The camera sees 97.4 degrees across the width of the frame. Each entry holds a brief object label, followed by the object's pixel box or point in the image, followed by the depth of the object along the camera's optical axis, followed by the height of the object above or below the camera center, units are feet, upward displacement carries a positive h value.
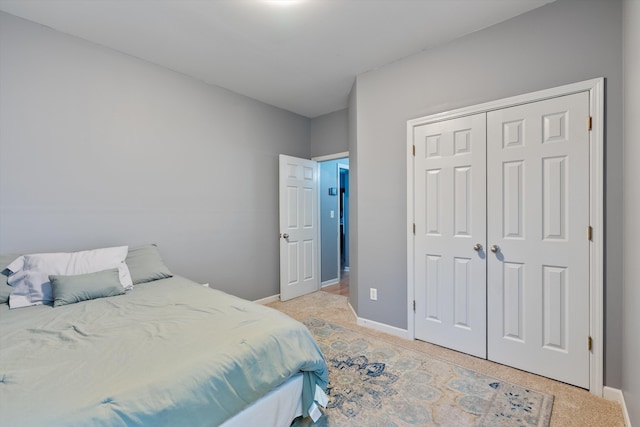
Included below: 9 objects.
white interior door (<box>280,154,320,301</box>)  12.70 -0.77
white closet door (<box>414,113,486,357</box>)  7.53 -0.63
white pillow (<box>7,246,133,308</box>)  6.05 -1.34
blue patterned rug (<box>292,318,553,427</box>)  5.32 -3.95
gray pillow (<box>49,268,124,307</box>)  6.04 -1.67
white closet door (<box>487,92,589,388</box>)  6.20 -0.64
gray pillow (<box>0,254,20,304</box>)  5.90 -1.39
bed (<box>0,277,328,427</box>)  3.03 -1.99
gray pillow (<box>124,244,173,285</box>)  7.70 -1.50
